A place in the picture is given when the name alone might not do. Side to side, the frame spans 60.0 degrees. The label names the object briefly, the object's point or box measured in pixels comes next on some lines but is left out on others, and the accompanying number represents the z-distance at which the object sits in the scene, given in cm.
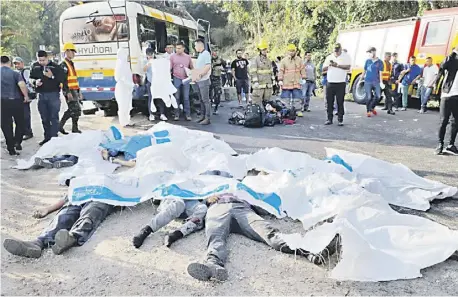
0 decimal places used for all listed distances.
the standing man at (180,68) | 911
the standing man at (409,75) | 1134
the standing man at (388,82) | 1066
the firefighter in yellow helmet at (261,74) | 869
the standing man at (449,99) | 588
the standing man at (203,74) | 848
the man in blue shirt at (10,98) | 645
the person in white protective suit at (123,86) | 838
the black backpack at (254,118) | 835
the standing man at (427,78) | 1071
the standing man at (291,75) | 921
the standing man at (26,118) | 771
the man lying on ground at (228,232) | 258
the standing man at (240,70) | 1080
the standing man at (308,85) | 1096
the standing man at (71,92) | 747
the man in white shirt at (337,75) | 806
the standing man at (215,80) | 1088
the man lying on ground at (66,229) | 297
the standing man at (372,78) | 999
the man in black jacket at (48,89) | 661
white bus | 941
